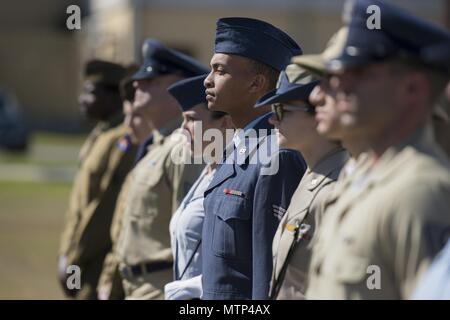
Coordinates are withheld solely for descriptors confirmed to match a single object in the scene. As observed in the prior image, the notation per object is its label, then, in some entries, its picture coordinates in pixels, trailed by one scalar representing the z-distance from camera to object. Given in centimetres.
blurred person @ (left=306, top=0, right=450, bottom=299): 696
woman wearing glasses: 916
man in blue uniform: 1004
